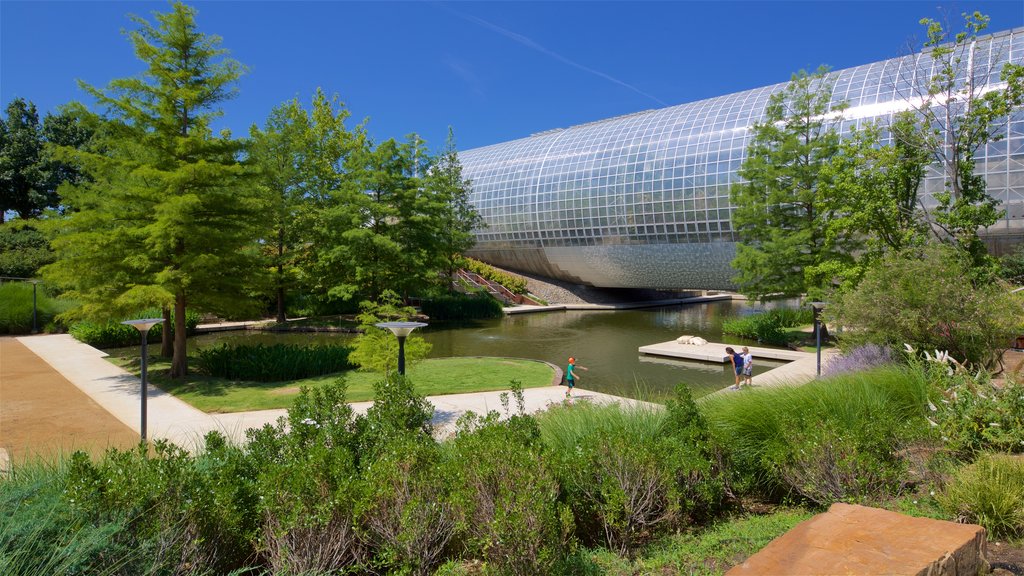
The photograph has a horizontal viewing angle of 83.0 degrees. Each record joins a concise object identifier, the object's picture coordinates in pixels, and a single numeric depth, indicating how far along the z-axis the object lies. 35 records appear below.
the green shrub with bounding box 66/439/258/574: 4.14
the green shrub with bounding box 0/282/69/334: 26.62
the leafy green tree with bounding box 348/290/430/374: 12.80
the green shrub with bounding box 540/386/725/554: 5.10
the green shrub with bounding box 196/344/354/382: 16.45
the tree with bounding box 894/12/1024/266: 14.19
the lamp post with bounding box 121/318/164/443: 10.09
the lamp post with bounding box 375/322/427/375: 9.64
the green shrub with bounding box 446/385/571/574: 4.04
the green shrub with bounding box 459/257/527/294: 47.91
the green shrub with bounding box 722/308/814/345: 25.12
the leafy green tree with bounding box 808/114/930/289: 15.73
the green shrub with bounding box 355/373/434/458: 6.13
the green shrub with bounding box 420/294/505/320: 35.81
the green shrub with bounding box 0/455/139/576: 3.58
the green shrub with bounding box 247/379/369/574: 4.34
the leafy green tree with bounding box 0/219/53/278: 34.41
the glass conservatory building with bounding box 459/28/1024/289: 34.69
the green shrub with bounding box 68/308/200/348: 23.14
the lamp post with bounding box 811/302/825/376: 16.26
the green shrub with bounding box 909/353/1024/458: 6.02
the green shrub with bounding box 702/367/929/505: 5.62
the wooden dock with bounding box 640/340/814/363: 20.55
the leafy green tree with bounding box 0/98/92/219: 43.53
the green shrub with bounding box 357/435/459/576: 4.41
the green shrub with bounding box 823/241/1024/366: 11.50
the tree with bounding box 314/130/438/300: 28.44
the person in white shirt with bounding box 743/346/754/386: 14.87
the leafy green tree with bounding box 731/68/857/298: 23.36
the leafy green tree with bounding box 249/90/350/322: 30.20
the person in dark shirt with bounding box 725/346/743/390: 15.01
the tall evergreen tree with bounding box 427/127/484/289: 32.41
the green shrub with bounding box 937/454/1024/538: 4.83
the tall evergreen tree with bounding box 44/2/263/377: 14.69
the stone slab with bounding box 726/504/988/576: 3.62
